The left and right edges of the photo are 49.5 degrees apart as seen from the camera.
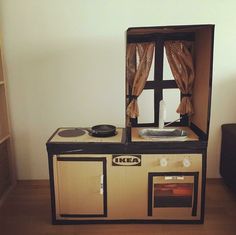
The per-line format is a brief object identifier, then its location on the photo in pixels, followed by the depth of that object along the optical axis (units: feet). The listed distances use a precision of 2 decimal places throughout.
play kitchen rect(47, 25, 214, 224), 6.38
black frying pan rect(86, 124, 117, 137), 6.84
